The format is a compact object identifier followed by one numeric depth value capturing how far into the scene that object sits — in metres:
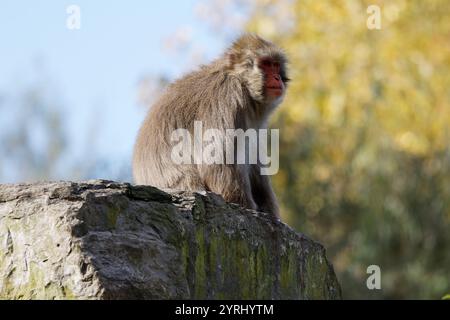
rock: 10.28
